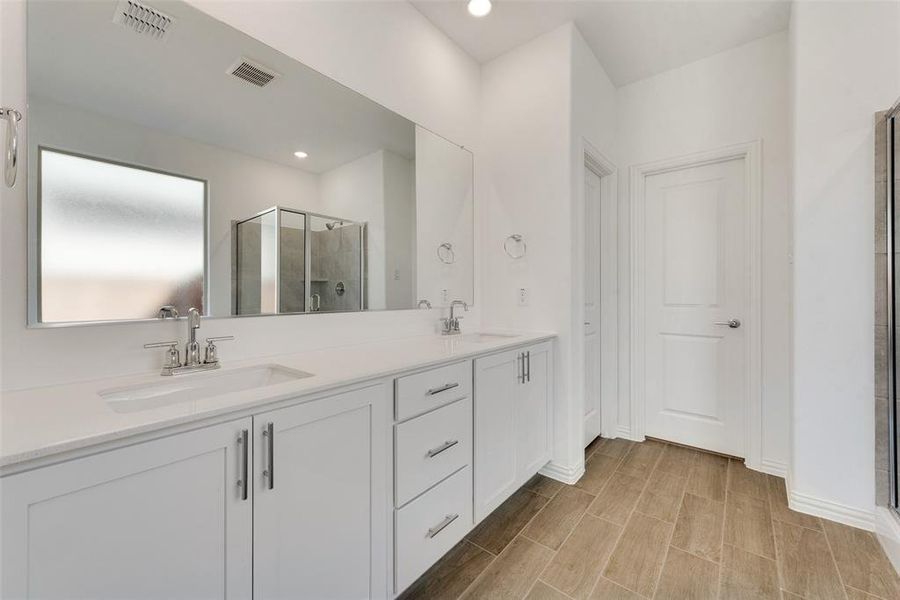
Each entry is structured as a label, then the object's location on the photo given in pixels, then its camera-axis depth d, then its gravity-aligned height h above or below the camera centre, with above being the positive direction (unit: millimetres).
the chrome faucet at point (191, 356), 1217 -189
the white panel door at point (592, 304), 2727 -32
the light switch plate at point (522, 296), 2405 +25
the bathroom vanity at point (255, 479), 681 -435
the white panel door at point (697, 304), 2490 -32
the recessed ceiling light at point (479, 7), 2045 +1628
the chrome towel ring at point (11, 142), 957 +410
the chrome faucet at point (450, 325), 2307 -159
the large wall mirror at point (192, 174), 1082 +469
